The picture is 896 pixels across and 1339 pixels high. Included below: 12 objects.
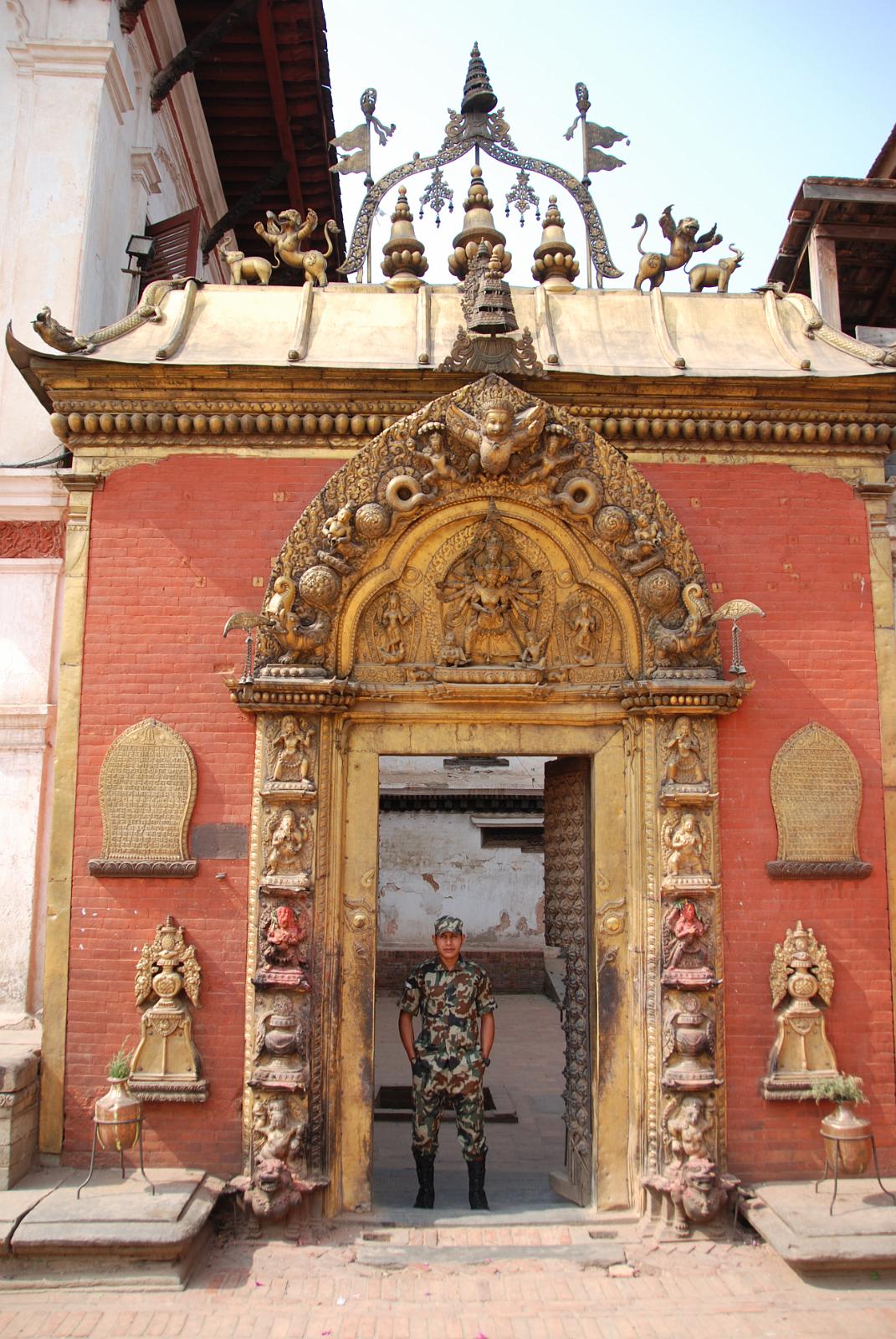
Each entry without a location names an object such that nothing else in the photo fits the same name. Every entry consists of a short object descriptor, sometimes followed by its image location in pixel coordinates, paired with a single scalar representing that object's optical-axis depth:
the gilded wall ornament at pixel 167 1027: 5.90
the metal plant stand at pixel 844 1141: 5.52
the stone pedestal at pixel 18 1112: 5.54
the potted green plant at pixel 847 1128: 5.59
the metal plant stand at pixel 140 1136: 5.50
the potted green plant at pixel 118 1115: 5.48
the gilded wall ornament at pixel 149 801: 6.14
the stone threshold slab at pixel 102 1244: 5.07
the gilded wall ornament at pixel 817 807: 6.21
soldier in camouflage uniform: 6.31
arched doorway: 6.00
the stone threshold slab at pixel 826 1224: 5.12
